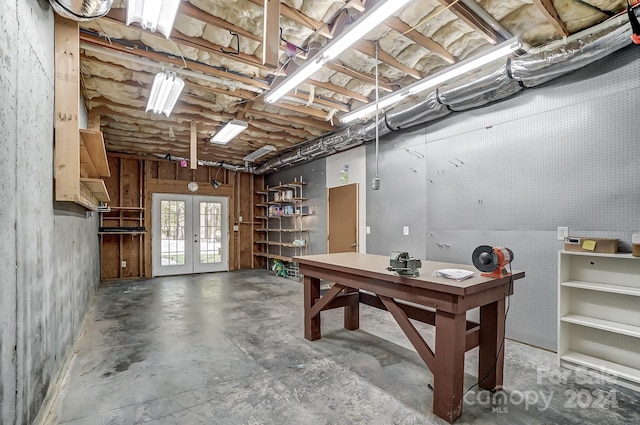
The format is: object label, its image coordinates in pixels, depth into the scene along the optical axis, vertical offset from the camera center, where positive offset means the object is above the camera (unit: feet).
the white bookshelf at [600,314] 8.39 -3.07
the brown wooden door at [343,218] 18.45 -0.53
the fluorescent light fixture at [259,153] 21.23 +4.21
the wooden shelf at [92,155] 8.73 +1.79
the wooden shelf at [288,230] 23.19 -1.60
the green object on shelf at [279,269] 24.61 -4.77
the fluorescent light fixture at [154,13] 6.81 +4.54
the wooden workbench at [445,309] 6.66 -2.49
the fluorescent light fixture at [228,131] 15.47 +4.27
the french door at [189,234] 25.00 -1.98
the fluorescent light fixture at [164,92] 10.41 +4.40
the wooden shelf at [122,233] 22.49 -1.67
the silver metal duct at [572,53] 7.95 +4.38
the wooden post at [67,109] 7.96 +2.70
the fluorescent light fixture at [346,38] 6.86 +4.44
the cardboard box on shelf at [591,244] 8.36 -0.99
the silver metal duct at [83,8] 6.49 +4.31
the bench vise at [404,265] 7.57 -1.38
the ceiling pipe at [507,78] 8.21 +4.26
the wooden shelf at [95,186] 9.26 +0.83
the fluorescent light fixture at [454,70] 8.75 +4.51
